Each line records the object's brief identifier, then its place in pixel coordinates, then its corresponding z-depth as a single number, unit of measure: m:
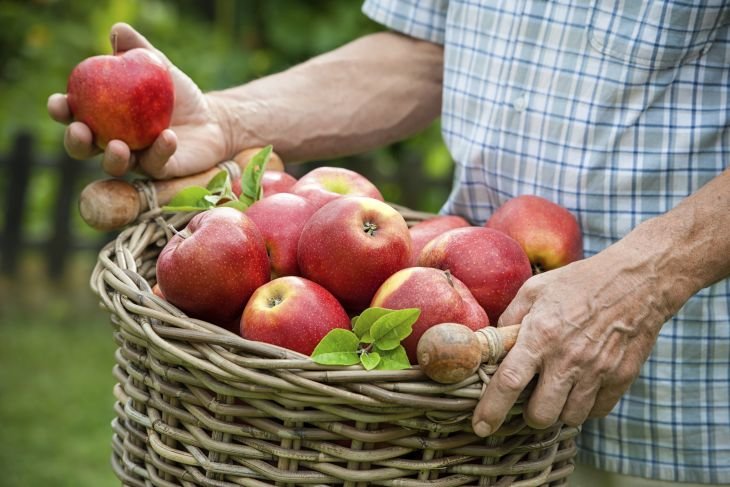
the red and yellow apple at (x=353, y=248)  1.73
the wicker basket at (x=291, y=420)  1.65
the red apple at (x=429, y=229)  1.83
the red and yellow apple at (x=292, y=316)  1.69
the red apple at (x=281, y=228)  1.78
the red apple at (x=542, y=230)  1.83
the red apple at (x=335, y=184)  1.85
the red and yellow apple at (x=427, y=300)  1.70
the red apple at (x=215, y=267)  1.71
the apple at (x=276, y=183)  1.88
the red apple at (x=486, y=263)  1.75
